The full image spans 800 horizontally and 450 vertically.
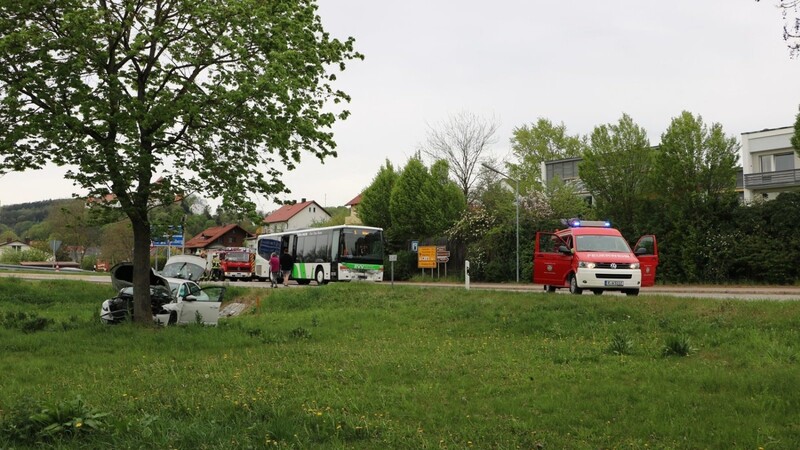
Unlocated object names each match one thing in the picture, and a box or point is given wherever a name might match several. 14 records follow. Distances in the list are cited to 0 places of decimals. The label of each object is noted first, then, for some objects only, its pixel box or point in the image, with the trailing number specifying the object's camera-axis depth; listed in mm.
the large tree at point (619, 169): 34875
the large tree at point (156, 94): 12555
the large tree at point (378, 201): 51812
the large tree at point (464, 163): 58500
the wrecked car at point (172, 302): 16391
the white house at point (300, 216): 105525
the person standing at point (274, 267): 32125
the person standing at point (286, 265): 32719
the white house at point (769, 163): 45312
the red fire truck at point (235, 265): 47844
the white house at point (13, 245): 94919
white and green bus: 34125
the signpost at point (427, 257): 35969
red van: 17578
